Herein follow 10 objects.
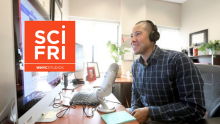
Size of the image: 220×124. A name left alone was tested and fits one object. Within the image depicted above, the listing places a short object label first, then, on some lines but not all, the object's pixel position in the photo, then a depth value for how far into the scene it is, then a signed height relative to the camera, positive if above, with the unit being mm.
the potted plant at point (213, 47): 2301 +259
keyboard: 802 -294
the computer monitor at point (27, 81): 346 -81
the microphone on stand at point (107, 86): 703 -162
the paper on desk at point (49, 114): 609 -303
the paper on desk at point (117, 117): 566 -308
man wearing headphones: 778 -185
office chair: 783 -208
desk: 570 -312
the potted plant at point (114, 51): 2520 +201
